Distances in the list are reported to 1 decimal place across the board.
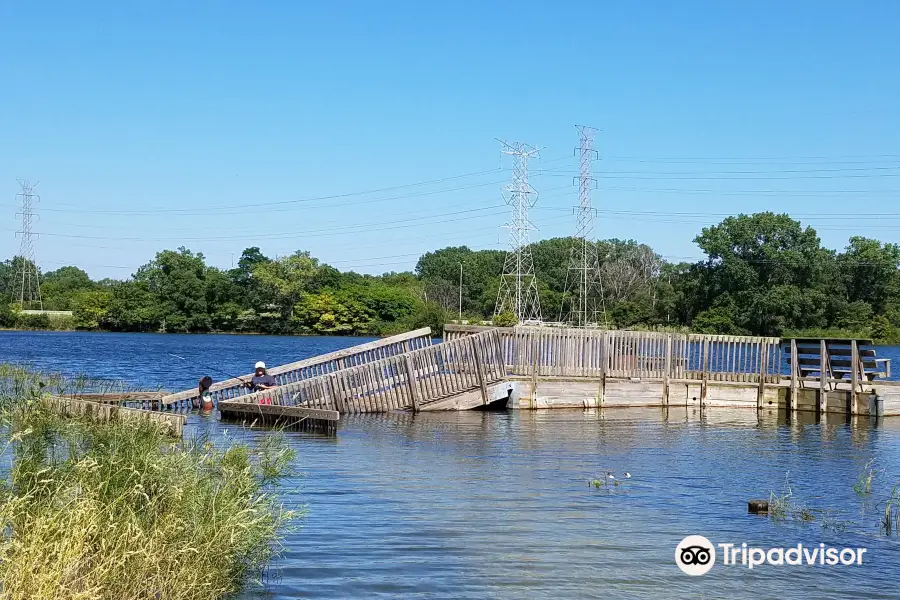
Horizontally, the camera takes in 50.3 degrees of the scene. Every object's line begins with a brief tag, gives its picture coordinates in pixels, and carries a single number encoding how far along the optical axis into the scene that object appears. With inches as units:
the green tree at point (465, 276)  5339.6
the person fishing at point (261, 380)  956.1
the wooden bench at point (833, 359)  1097.4
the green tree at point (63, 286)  5157.5
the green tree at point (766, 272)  3873.0
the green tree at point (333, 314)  4746.6
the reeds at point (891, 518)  505.4
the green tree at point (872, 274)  4350.4
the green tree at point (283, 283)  4858.8
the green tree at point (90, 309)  4596.5
